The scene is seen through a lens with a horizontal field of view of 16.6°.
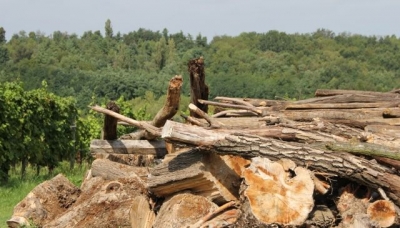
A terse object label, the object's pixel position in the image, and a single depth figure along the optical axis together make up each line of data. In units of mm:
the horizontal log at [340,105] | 17247
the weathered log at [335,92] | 18683
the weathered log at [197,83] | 16385
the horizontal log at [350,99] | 17994
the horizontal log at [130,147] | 18669
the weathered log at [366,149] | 13256
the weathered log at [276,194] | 12407
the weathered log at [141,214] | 14719
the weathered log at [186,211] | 13571
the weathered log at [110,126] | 18130
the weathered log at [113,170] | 16443
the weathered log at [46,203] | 16744
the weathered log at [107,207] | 15251
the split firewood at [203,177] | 13736
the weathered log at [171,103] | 15366
